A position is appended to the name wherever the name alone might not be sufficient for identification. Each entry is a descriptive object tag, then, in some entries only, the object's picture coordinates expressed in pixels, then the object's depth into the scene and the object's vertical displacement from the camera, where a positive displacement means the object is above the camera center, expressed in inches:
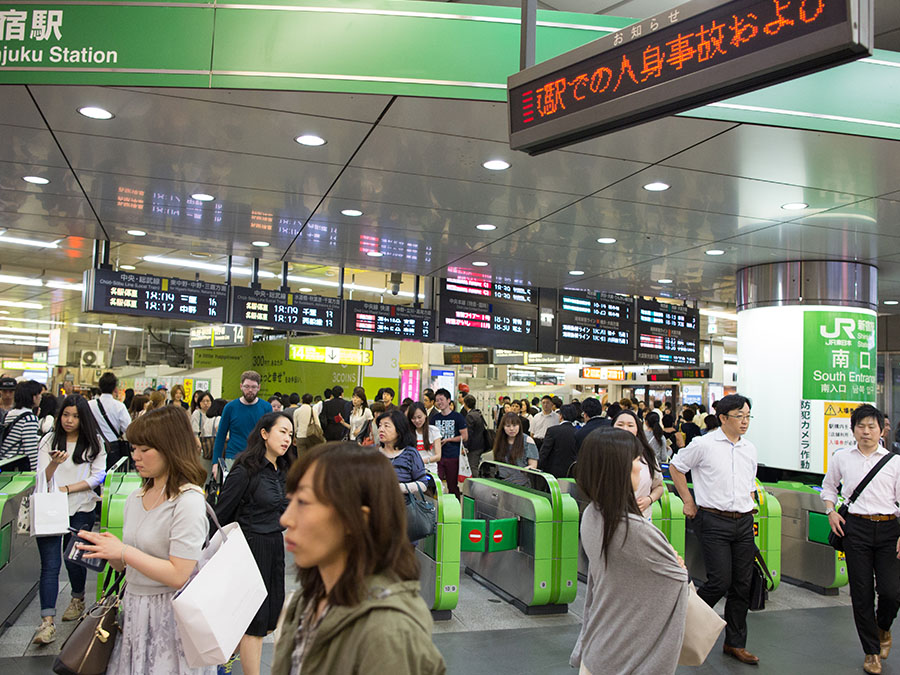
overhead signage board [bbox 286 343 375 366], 647.8 +21.3
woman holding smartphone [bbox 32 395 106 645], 195.8 -23.7
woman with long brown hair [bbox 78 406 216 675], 105.8 -22.7
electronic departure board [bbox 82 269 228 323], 345.1 +35.9
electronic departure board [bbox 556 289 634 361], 464.8 +37.3
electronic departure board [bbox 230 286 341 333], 385.1 +34.2
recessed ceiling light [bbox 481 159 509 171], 218.4 +60.9
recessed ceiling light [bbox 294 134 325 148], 203.9 +61.8
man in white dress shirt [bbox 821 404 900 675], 193.0 -36.1
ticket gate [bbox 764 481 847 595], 271.1 -52.4
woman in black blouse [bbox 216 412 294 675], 150.7 -23.4
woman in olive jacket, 55.6 -14.5
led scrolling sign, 103.2 +47.7
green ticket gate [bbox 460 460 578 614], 237.5 -47.5
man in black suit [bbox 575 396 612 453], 293.4 -10.2
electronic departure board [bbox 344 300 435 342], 416.2 +32.3
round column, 318.0 +14.6
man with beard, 284.4 -13.2
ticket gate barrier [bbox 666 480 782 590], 262.7 -45.1
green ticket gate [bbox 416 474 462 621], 226.8 -50.9
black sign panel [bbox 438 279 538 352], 428.5 +34.8
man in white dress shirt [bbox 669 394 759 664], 199.6 -31.0
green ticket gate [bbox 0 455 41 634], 198.4 -49.1
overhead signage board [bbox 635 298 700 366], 491.5 +35.7
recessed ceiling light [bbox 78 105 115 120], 189.5 +62.6
